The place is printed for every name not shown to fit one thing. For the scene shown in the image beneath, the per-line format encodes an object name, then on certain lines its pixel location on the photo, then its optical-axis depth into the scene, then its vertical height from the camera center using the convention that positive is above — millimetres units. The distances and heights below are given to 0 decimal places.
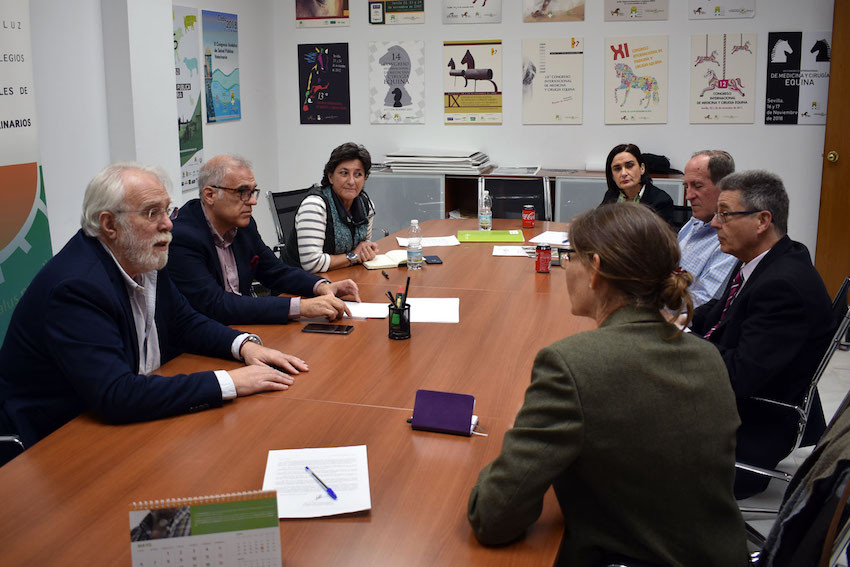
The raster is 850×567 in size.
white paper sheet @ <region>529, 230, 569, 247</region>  4301 -506
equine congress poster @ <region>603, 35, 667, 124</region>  5719 +513
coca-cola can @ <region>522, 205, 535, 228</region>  4797 -414
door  5227 -204
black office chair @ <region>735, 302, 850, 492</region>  2346 -728
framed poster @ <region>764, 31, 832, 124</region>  5449 +497
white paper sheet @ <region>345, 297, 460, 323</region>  2881 -609
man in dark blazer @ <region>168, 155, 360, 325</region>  2822 -445
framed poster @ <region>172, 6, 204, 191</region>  5020 +394
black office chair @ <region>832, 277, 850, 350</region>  2430 -506
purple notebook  1876 -638
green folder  4477 -504
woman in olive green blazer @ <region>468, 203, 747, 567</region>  1361 -508
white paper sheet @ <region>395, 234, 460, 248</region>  4391 -518
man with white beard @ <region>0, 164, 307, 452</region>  1961 -495
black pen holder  2598 -577
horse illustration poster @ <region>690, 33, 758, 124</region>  5570 +503
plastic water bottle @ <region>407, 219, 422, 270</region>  3678 -488
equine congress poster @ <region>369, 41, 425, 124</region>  6176 +549
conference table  1424 -687
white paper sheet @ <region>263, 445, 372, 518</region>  1532 -692
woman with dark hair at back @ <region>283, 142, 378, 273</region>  3766 -352
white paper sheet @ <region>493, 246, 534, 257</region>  4074 -538
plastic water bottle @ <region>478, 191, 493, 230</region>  4766 -419
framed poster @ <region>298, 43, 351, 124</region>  6336 +560
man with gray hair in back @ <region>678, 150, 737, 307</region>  3305 -354
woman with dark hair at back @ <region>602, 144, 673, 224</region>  4340 -162
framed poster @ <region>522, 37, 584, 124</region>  5867 +532
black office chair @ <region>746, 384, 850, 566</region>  1302 -651
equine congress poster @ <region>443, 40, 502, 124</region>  6035 +541
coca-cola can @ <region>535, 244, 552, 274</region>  3590 -505
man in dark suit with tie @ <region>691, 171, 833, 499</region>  2301 -524
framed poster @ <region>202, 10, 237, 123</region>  5426 +616
